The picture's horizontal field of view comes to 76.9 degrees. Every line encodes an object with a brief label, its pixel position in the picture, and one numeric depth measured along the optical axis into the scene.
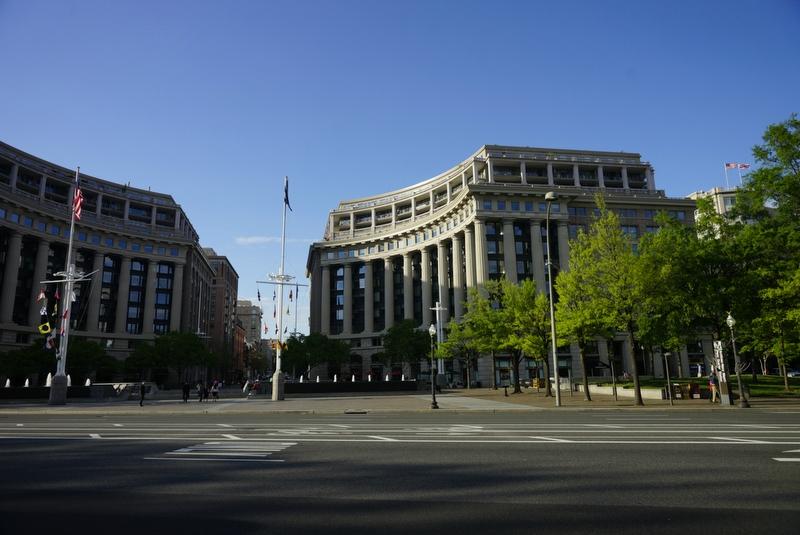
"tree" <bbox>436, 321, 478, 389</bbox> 55.84
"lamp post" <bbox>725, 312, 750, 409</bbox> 28.08
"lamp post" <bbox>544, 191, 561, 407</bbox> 27.75
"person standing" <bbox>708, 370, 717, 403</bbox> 31.48
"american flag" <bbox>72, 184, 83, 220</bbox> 36.94
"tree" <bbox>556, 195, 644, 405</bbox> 32.38
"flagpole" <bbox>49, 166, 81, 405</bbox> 37.97
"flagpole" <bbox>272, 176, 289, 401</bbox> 37.91
